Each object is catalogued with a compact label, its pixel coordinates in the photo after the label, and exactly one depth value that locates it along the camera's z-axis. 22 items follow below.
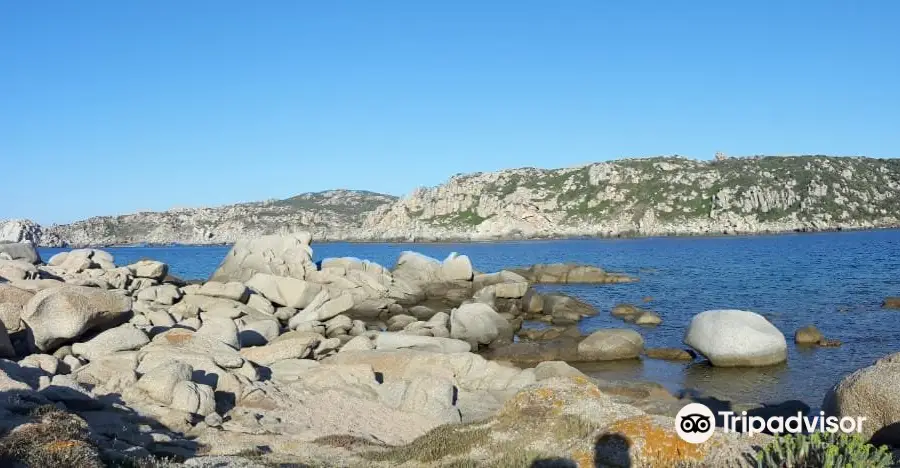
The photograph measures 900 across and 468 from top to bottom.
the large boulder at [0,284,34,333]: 18.69
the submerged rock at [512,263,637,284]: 58.91
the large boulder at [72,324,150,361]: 18.81
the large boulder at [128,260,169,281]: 34.59
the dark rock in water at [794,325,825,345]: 28.12
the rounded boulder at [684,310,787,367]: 24.55
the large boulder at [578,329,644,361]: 27.34
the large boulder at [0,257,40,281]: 25.86
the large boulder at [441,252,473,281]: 48.28
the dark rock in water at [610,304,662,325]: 35.82
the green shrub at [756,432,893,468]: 7.21
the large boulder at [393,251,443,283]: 48.59
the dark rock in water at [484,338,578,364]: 27.55
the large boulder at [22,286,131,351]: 19.30
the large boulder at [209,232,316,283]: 41.69
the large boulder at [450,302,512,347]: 30.09
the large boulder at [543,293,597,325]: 38.31
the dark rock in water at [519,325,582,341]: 31.01
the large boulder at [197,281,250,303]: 31.23
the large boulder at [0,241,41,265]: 36.47
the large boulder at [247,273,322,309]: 35.56
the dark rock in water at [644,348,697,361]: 27.23
